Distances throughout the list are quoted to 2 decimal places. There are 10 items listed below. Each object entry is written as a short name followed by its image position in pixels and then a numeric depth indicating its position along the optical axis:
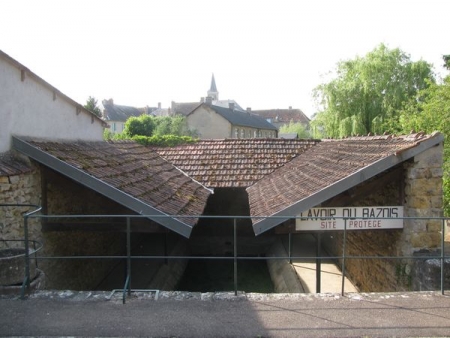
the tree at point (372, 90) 24.05
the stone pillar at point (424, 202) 6.98
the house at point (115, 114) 56.88
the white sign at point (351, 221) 6.80
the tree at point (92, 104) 43.03
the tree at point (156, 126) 35.03
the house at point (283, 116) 84.44
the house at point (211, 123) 45.47
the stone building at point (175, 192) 6.71
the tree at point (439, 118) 13.80
